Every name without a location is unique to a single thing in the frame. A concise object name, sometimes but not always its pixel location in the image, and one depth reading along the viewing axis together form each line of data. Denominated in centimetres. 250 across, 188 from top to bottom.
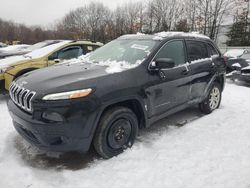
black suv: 220
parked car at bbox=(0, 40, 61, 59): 667
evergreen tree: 2595
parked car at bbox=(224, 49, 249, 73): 806
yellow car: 444
